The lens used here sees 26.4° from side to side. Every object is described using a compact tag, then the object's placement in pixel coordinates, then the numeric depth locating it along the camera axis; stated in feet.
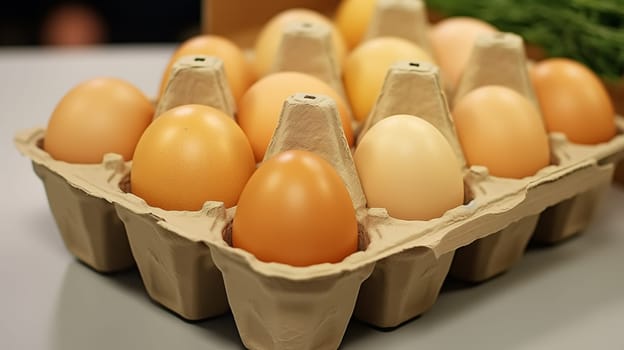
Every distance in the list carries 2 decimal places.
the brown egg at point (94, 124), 1.63
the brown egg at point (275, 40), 1.89
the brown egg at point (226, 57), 1.78
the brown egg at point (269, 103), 1.60
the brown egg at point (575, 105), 1.77
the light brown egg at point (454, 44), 1.90
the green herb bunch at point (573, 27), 1.91
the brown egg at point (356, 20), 2.07
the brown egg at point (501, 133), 1.63
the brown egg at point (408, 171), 1.50
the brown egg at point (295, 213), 1.37
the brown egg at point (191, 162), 1.50
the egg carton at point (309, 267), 1.38
